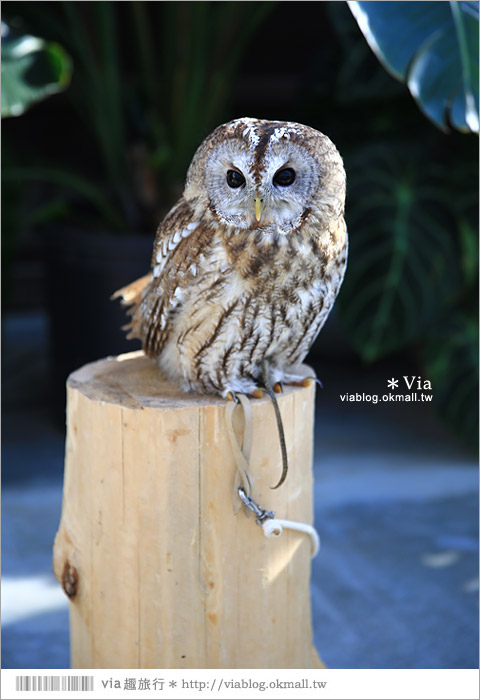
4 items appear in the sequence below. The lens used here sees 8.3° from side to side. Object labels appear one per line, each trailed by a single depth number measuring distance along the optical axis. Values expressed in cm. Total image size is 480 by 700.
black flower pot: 373
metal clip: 287
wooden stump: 286
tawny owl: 279
